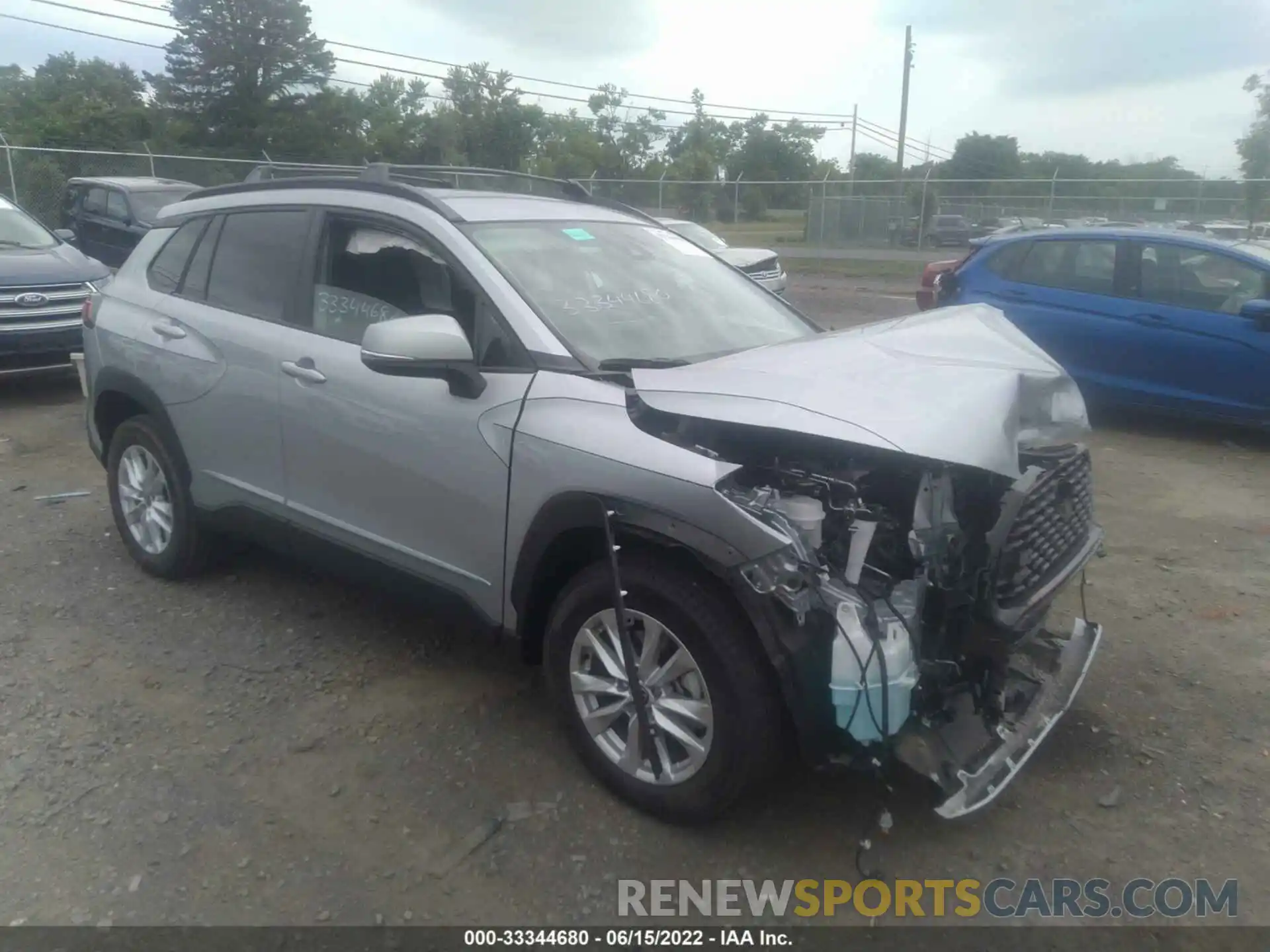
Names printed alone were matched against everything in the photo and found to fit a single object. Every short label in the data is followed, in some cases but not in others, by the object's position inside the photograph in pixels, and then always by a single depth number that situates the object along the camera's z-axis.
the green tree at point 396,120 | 43.28
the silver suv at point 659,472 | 2.83
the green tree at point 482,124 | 44.72
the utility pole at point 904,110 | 33.06
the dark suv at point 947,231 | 26.98
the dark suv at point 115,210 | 13.74
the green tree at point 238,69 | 45.00
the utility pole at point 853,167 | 48.31
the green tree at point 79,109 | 36.78
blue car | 7.43
